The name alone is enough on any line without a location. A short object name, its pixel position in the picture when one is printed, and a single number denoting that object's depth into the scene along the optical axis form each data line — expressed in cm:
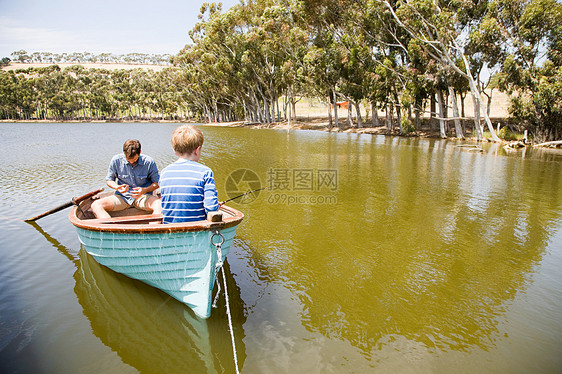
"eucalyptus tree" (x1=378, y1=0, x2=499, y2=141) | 2628
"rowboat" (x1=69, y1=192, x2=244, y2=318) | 398
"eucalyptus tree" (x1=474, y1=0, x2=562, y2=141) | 2389
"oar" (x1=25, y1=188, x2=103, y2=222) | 623
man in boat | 612
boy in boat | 390
